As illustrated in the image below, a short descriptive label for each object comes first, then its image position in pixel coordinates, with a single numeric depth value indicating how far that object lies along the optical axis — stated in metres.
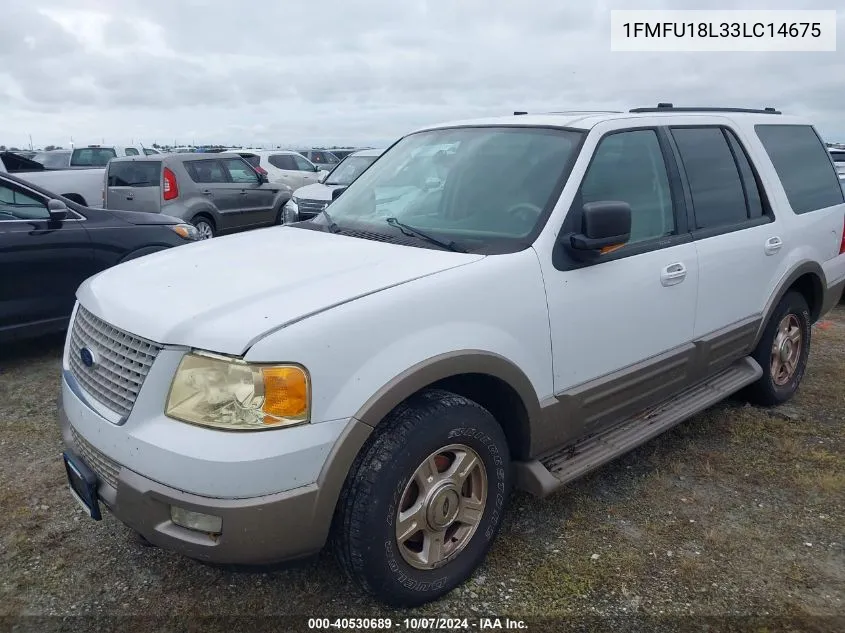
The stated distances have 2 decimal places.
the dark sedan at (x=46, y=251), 5.24
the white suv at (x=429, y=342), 2.17
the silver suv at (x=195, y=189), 10.78
